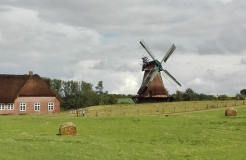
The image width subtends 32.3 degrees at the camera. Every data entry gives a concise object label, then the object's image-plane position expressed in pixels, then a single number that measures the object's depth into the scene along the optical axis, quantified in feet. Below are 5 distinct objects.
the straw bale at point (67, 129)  106.69
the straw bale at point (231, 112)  160.56
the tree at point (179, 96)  340.98
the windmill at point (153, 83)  279.49
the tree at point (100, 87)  574.07
